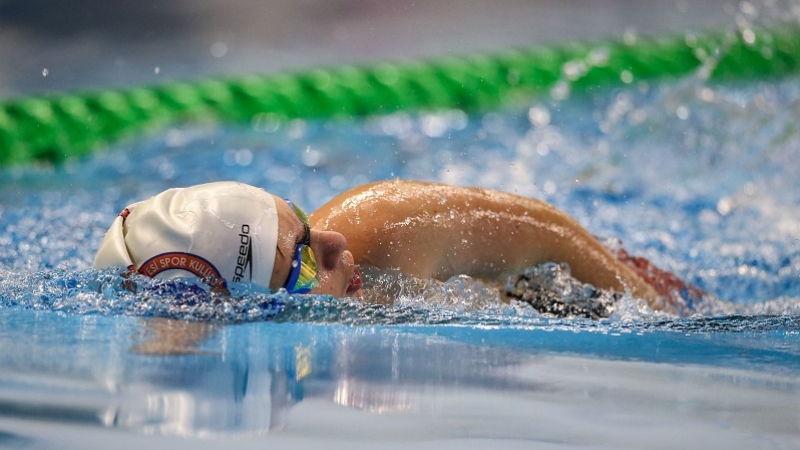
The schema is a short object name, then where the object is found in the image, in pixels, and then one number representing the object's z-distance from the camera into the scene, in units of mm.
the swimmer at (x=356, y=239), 7503
